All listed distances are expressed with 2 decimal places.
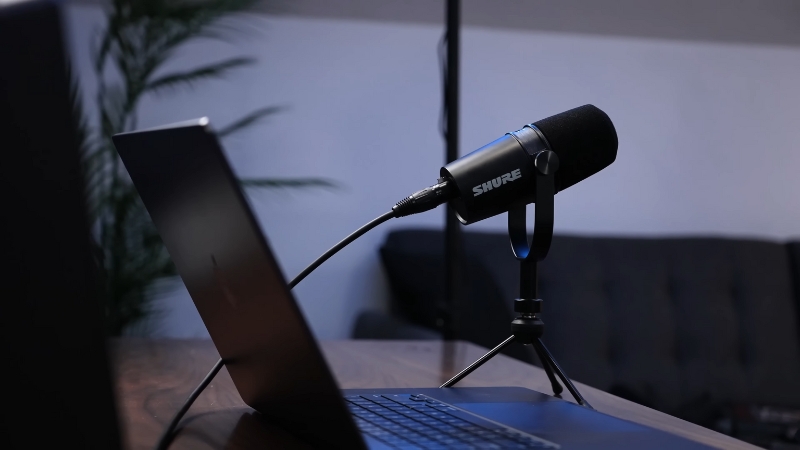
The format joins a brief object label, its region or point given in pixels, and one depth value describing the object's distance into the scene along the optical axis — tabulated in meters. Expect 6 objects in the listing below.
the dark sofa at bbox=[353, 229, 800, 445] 2.12
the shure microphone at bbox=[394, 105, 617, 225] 0.78
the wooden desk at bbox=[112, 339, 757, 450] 0.66
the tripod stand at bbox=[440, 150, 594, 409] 0.80
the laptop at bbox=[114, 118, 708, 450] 0.48
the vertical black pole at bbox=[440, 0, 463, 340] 1.57
